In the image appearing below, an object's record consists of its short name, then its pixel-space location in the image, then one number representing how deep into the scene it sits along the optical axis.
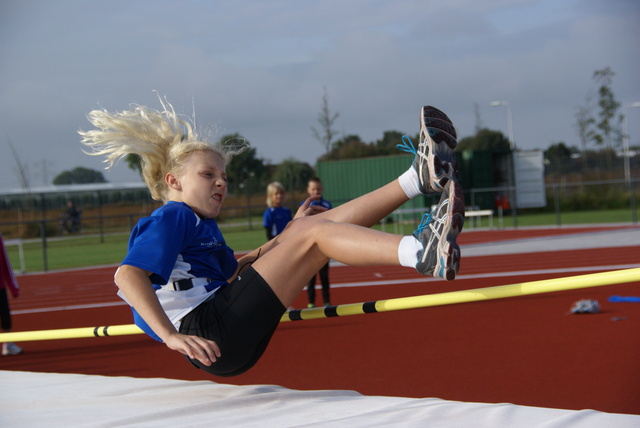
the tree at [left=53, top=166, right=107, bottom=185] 38.25
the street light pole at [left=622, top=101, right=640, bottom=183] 30.04
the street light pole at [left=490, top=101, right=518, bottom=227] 29.77
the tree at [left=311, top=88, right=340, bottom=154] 35.19
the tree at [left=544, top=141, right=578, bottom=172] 32.97
